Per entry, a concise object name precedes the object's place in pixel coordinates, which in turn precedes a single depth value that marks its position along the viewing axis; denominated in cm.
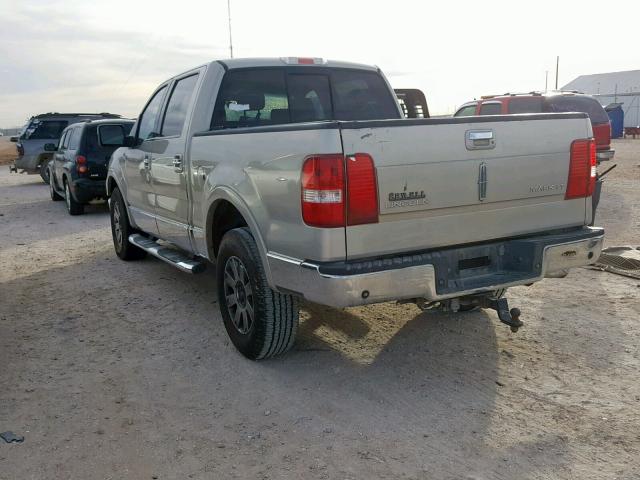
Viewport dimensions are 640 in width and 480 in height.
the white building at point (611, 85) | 4541
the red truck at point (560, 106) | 1131
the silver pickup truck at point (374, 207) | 318
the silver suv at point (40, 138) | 1808
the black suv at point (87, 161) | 1117
